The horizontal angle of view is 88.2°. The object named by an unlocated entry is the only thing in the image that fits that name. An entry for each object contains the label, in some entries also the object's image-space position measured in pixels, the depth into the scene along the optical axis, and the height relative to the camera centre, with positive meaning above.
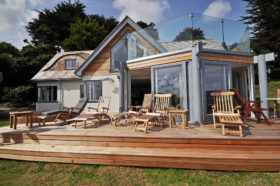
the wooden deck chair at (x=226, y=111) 3.58 -0.42
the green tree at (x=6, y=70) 14.34 +3.21
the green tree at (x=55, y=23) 25.95 +14.61
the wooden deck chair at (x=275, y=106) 5.70 -0.37
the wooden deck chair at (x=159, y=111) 4.31 -0.47
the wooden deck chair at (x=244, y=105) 4.61 -0.27
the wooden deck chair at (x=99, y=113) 4.92 -0.50
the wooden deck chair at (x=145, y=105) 5.15 -0.24
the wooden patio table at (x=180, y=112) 4.53 -0.43
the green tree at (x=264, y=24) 20.62 +11.13
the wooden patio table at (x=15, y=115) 4.90 -0.51
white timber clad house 5.38 +1.35
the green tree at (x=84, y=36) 24.36 +10.91
